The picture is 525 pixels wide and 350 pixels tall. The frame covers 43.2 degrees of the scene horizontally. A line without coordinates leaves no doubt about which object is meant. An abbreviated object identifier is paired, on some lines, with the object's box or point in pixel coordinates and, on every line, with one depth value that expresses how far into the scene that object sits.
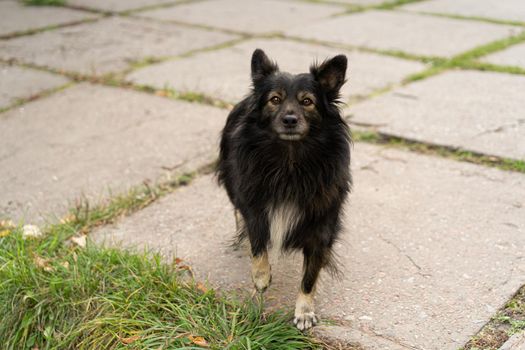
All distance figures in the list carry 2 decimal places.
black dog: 2.80
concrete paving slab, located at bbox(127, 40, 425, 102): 5.48
